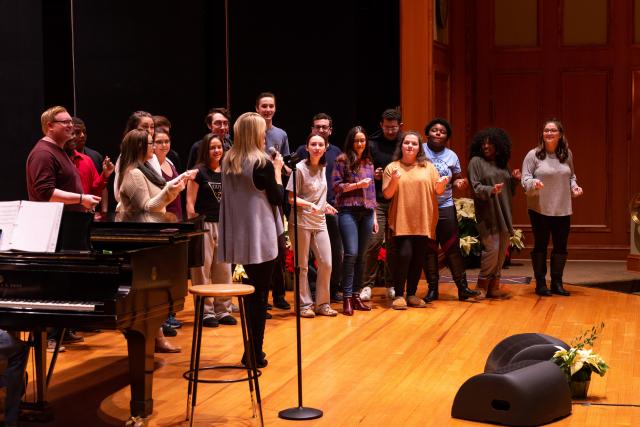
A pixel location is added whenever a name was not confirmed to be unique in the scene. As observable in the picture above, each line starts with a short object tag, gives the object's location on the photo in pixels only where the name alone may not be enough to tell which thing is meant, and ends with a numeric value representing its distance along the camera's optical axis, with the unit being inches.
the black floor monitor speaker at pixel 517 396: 177.8
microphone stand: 185.5
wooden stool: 182.1
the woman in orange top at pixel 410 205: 300.5
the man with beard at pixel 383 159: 312.8
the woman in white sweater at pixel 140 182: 234.8
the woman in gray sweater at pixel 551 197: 323.6
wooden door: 417.1
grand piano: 169.0
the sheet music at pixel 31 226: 180.1
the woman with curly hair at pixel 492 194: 316.5
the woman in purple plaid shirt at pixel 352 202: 296.0
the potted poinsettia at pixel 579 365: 194.2
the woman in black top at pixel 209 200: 271.1
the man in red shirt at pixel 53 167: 235.5
